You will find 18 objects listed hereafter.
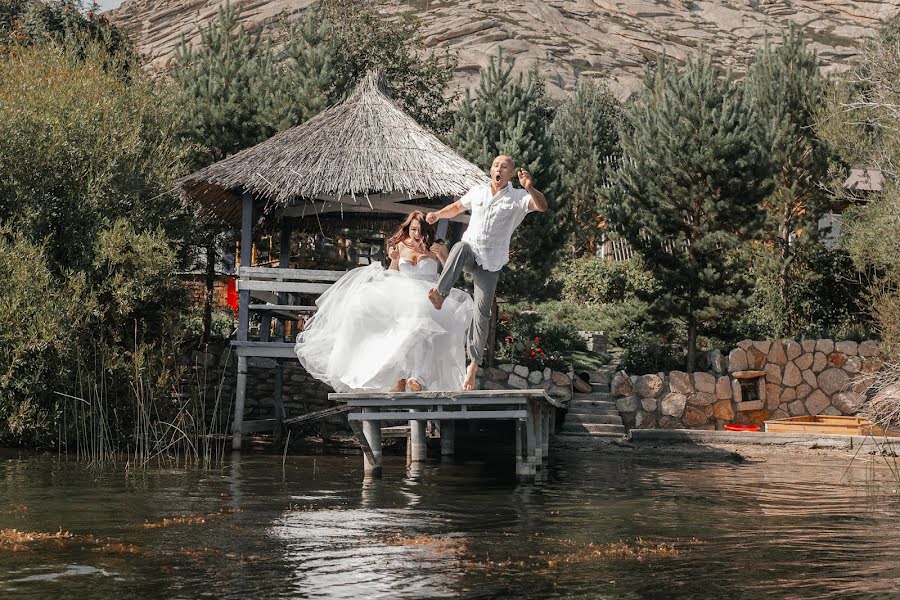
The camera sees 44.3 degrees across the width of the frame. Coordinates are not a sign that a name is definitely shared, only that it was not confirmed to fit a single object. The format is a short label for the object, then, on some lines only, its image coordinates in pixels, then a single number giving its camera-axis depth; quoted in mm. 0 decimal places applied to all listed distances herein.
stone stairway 18891
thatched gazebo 16359
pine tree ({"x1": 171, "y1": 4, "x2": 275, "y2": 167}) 21484
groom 11891
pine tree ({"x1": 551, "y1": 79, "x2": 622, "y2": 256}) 35188
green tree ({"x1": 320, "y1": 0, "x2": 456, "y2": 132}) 28266
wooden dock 12008
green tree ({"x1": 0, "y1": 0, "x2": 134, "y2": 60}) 27455
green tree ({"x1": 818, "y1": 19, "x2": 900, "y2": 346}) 19062
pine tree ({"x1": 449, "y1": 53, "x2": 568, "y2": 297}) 20781
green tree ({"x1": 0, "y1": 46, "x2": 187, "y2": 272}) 15711
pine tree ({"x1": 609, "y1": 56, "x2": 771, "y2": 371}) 20703
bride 12539
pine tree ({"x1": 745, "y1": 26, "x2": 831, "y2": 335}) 23328
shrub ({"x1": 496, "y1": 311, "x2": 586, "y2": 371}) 20188
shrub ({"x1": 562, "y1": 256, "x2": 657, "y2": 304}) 29188
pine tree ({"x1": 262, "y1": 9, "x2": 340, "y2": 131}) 21766
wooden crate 18109
